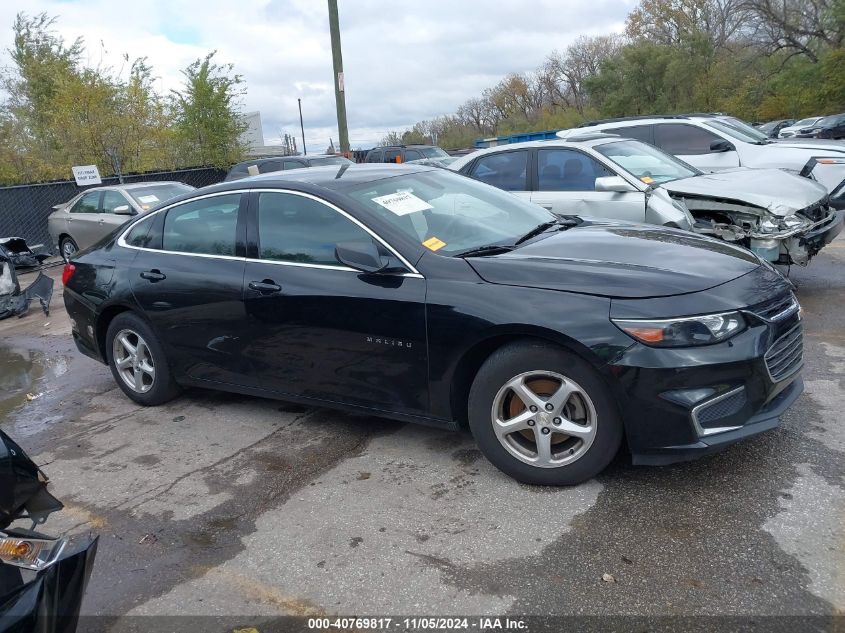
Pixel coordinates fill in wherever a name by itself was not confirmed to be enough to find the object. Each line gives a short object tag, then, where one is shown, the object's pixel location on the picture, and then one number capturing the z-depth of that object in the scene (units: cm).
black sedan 317
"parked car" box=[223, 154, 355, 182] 1639
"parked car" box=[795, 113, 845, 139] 2834
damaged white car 637
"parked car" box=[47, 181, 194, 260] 1269
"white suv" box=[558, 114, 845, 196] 919
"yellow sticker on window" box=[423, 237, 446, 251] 384
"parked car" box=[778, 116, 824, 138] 2496
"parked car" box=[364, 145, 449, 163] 2173
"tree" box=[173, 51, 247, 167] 2116
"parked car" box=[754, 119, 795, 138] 3099
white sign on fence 1606
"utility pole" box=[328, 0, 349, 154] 1559
